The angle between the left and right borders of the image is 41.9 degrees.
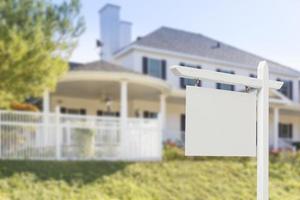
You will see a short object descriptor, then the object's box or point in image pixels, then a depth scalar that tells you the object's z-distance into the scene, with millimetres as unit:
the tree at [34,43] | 9203
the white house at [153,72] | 14820
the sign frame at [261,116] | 3637
